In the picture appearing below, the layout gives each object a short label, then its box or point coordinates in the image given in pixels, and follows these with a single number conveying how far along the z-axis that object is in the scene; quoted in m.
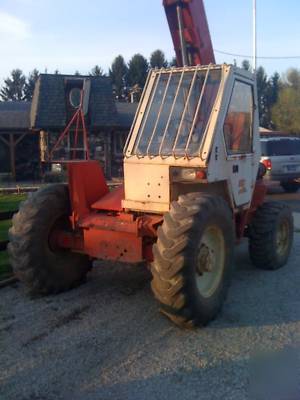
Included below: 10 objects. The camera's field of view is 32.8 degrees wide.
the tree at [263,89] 76.31
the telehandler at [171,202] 4.88
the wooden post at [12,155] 24.77
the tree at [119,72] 65.12
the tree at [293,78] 70.76
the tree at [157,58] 65.50
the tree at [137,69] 63.75
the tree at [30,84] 73.44
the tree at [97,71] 68.06
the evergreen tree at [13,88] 79.06
